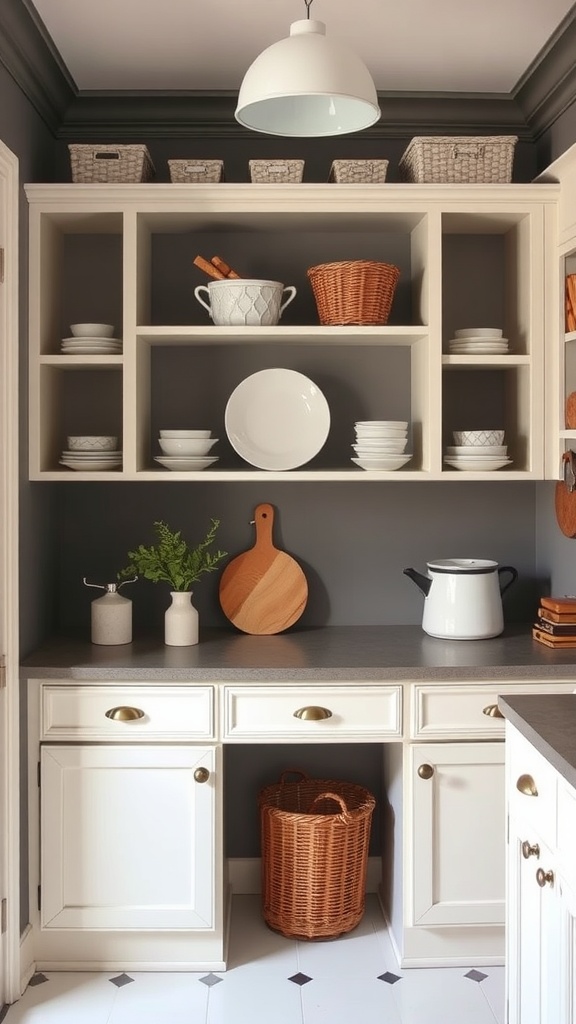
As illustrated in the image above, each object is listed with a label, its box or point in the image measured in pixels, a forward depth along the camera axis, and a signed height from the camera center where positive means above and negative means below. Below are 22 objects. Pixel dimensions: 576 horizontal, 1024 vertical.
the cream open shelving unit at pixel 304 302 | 3.10 +0.66
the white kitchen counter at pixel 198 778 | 2.90 -0.73
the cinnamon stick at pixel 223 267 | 3.16 +0.74
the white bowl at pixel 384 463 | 3.16 +0.15
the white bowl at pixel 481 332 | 3.20 +0.55
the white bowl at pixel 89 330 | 3.14 +0.55
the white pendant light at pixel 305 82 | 2.03 +0.86
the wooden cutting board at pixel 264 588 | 3.39 -0.24
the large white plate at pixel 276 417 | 3.32 +0.30
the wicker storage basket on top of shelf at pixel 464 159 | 3.10 +1.04
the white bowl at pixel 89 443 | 3.14 +0.21
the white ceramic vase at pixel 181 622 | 3.16 -0.33
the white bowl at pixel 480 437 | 3.15 +0.23
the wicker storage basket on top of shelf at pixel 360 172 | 3.10 +1.00
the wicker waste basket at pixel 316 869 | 3.08 -1.05
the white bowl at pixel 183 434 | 3.15 +0.24
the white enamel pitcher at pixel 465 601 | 3.17 -0.27
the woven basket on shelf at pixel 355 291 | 3.12 +0.66
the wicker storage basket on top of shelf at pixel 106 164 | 3.10 +1.03
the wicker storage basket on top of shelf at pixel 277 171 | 3.09 +1.00
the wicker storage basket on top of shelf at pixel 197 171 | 3.11 +1.01
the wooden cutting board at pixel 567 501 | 3.09 +0.03
